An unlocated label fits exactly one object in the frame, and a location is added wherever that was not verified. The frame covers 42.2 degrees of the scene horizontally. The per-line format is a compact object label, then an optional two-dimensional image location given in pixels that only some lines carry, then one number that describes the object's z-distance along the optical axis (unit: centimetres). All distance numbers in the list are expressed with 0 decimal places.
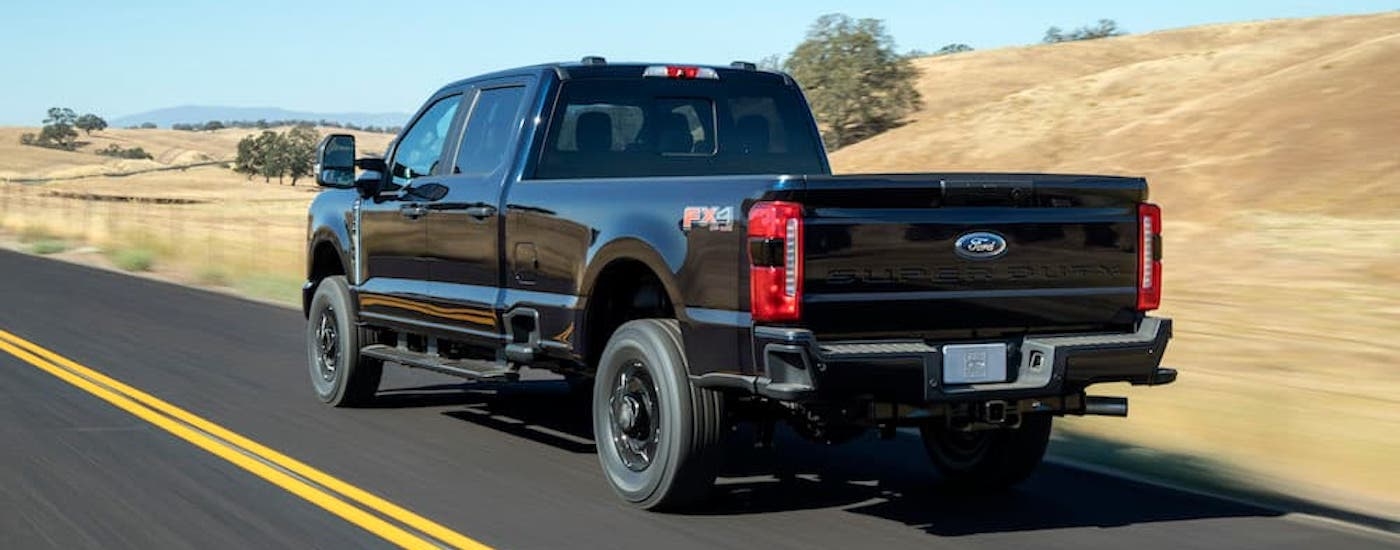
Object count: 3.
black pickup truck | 695
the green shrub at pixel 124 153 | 17675
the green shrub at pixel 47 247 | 3372
